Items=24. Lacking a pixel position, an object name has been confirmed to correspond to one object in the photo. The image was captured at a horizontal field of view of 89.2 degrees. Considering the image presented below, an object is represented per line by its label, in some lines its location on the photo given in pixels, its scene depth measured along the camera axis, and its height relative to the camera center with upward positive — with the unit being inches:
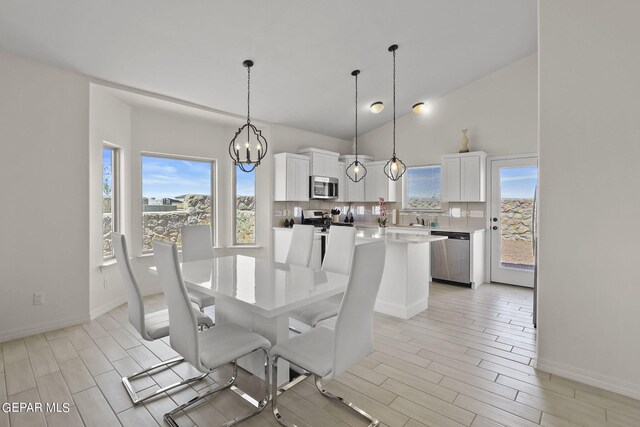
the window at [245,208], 215.8 +2.2
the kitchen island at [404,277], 144.6 -30.1
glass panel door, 196.2 -5.0
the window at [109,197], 160.1 +7.0
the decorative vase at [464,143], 211.5 +44.9
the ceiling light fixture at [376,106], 195.9 +64.1
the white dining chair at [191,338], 67.5 -30.5
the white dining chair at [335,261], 100.5 -18.6
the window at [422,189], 231.0 +17.0
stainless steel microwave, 225.1 +17.4
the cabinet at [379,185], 247.8 +20.3
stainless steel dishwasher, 198.5 -29.4
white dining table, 75.3 -20.2
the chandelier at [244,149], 212.1 +41.7
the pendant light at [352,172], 256.9 +31.5
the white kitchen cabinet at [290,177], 210.1 +22.9
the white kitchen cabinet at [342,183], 252.8 +22.7
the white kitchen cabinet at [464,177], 203.9 +22.6
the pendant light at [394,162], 153.7 +23.7
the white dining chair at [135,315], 85.4 -28.1
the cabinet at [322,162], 225.0 +35.7
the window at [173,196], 185.0 +9.4
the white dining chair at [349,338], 64.1 -27.1
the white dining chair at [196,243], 138.8 -13.9
